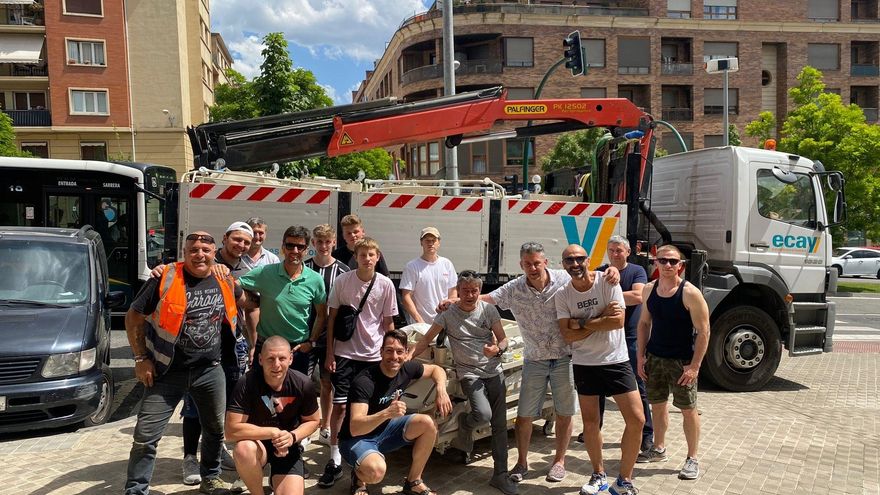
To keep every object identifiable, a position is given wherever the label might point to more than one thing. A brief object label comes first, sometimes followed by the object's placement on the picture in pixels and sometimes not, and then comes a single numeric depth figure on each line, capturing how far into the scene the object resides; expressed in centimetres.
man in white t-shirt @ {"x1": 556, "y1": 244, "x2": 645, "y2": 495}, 429
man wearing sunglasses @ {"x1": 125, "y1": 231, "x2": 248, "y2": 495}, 394
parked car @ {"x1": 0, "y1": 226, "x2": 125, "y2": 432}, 543
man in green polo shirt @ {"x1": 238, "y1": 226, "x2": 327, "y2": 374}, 460
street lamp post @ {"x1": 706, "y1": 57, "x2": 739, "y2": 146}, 1783
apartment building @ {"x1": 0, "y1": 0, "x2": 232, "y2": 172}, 3316
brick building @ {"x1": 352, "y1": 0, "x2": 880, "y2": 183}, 3934
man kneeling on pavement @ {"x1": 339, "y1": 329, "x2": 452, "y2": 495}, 400
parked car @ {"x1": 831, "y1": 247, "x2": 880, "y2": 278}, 2612
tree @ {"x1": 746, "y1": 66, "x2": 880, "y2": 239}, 1980
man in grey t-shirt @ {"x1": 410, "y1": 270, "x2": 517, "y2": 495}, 450
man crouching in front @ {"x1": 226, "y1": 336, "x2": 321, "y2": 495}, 372
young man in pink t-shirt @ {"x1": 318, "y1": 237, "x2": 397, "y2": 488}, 458
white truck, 675
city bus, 1170
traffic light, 1381
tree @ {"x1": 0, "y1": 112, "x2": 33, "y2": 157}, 2361
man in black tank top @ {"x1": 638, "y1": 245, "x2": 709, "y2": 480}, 463
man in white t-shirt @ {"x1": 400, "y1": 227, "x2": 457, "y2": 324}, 534
